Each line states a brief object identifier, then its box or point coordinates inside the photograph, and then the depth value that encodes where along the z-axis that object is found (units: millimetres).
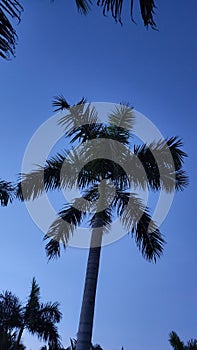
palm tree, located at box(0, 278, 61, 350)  23109
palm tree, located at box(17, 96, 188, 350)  9734
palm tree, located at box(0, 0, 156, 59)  1702
